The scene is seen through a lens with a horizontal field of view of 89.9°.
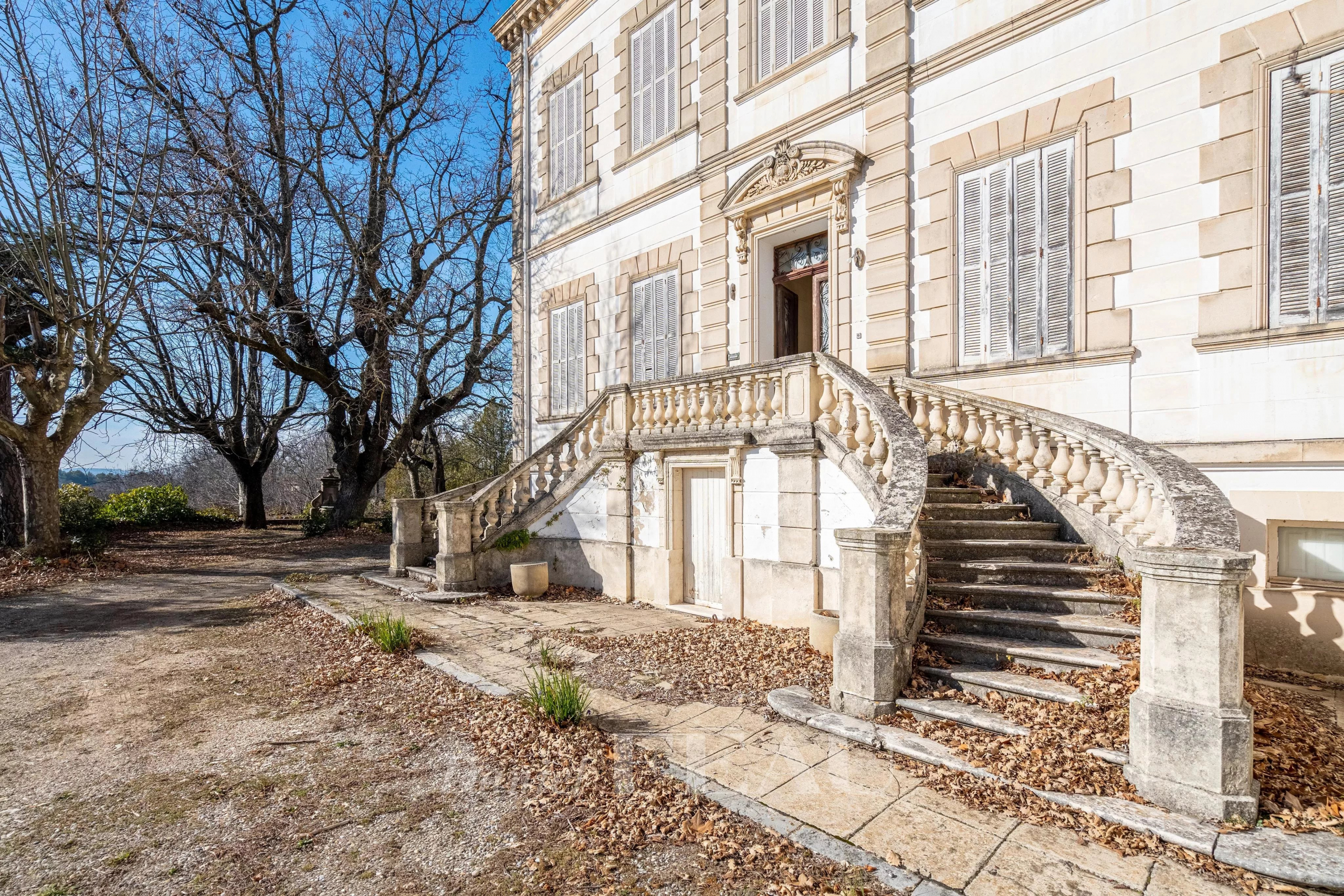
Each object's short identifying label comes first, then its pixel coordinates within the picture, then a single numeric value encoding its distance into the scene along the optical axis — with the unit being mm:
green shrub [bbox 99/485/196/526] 20219
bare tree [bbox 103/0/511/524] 15570
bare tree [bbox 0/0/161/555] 10992
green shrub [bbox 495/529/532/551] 10570
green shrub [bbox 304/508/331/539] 19172
